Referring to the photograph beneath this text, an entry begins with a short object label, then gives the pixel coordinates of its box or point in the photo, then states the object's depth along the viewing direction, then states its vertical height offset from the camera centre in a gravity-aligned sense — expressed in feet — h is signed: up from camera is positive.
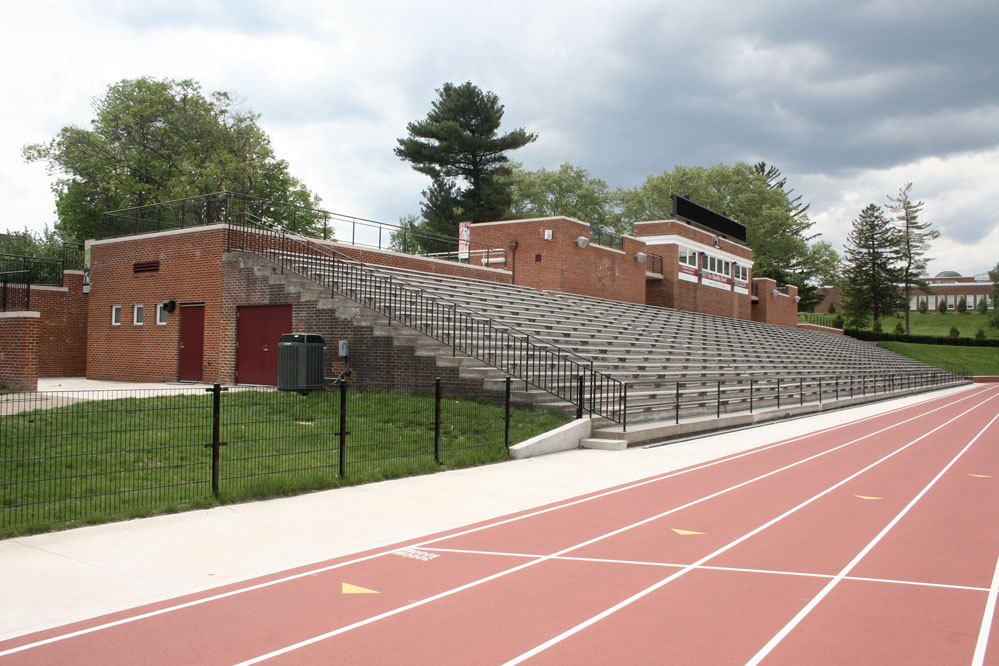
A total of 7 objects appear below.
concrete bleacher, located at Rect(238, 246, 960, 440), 60.29 -0.73
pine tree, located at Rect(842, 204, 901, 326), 287.28 +29.70
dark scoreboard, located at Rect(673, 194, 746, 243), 147.23 +26.27
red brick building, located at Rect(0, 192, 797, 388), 65.72 +2.69
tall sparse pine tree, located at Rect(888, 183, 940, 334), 300.40 +42.76
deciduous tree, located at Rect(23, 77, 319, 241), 151.02 +37.04
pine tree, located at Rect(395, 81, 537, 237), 175.42 +43.25
